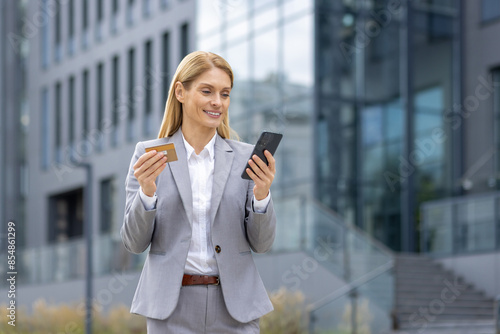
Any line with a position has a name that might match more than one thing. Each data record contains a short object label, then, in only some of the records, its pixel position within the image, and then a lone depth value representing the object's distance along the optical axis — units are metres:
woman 3.22
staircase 15.46
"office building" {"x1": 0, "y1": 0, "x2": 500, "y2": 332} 20.06
